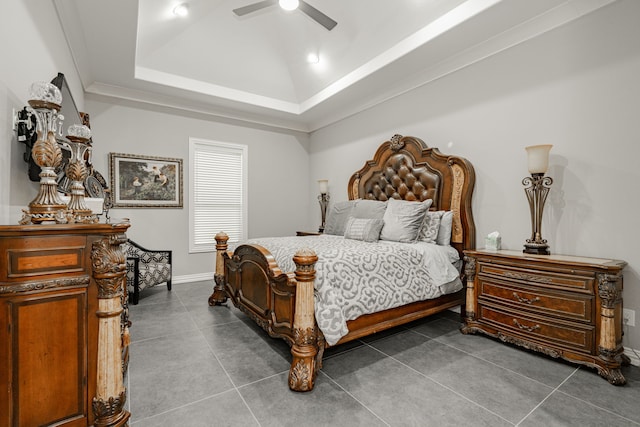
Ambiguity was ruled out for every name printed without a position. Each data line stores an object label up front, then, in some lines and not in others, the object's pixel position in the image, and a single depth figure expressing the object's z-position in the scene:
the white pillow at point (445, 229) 3.36
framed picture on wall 4.41
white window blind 5.05
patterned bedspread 2.14
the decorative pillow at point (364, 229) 3.35
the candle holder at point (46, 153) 1.45
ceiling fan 2.88
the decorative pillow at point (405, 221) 3.23
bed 2.09
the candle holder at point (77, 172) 1.69
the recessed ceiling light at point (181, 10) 3.48
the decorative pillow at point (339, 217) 4.15
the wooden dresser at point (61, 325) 1.25
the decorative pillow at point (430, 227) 3.32
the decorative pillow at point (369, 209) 3.70
